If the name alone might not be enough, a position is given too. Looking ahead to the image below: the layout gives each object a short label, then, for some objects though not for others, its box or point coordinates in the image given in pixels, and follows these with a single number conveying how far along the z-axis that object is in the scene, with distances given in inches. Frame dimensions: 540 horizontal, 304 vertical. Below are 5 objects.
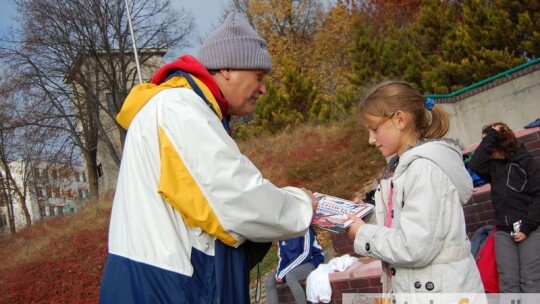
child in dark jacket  194.5
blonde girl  100.9
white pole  905.3
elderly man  85.8
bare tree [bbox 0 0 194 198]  1093.1
